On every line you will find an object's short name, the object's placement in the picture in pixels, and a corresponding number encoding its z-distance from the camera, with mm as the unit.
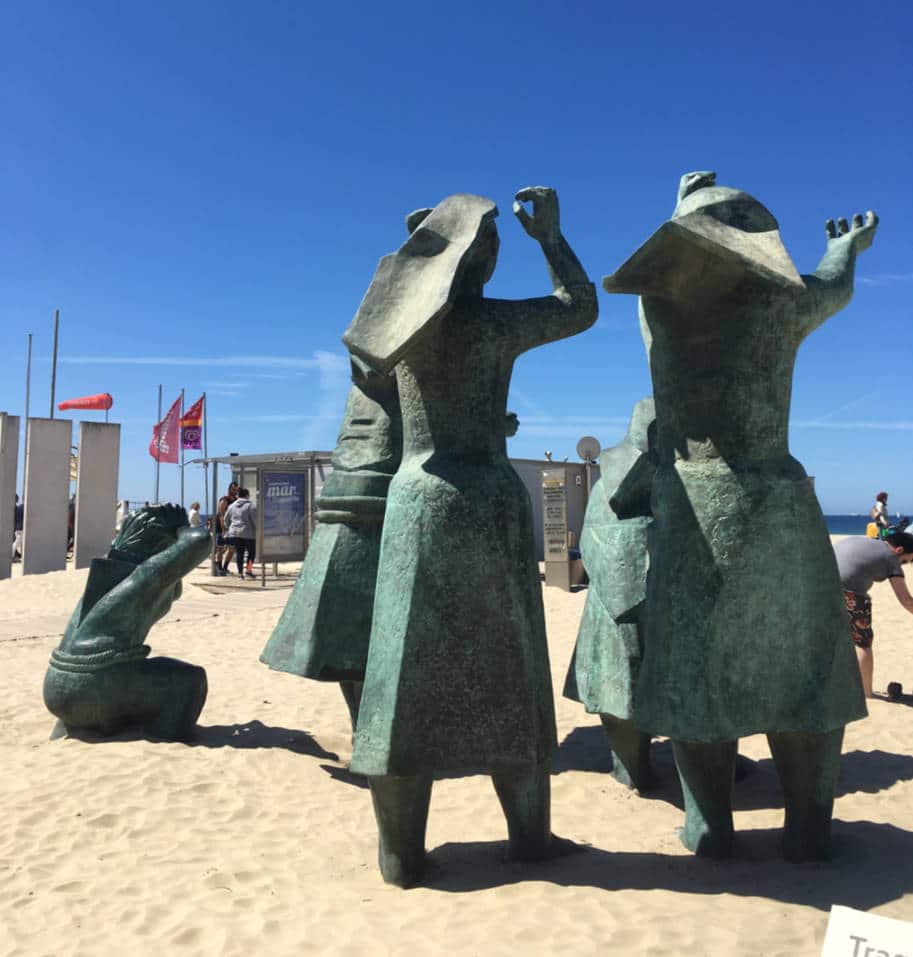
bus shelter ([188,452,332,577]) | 12406
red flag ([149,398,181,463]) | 19797
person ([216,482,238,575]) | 14594
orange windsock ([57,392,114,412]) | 19031
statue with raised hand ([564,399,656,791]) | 3594
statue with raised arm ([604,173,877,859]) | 2736
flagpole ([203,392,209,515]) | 17152
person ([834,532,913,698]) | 6035
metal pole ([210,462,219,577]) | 15100
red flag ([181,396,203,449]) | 19438
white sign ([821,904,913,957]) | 1543
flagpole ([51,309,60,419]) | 18453
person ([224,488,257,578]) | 13336
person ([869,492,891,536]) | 14875
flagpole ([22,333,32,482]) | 20373
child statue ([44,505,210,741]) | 4672
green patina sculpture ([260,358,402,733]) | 4086
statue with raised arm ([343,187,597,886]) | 2744
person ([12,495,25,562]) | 16953
